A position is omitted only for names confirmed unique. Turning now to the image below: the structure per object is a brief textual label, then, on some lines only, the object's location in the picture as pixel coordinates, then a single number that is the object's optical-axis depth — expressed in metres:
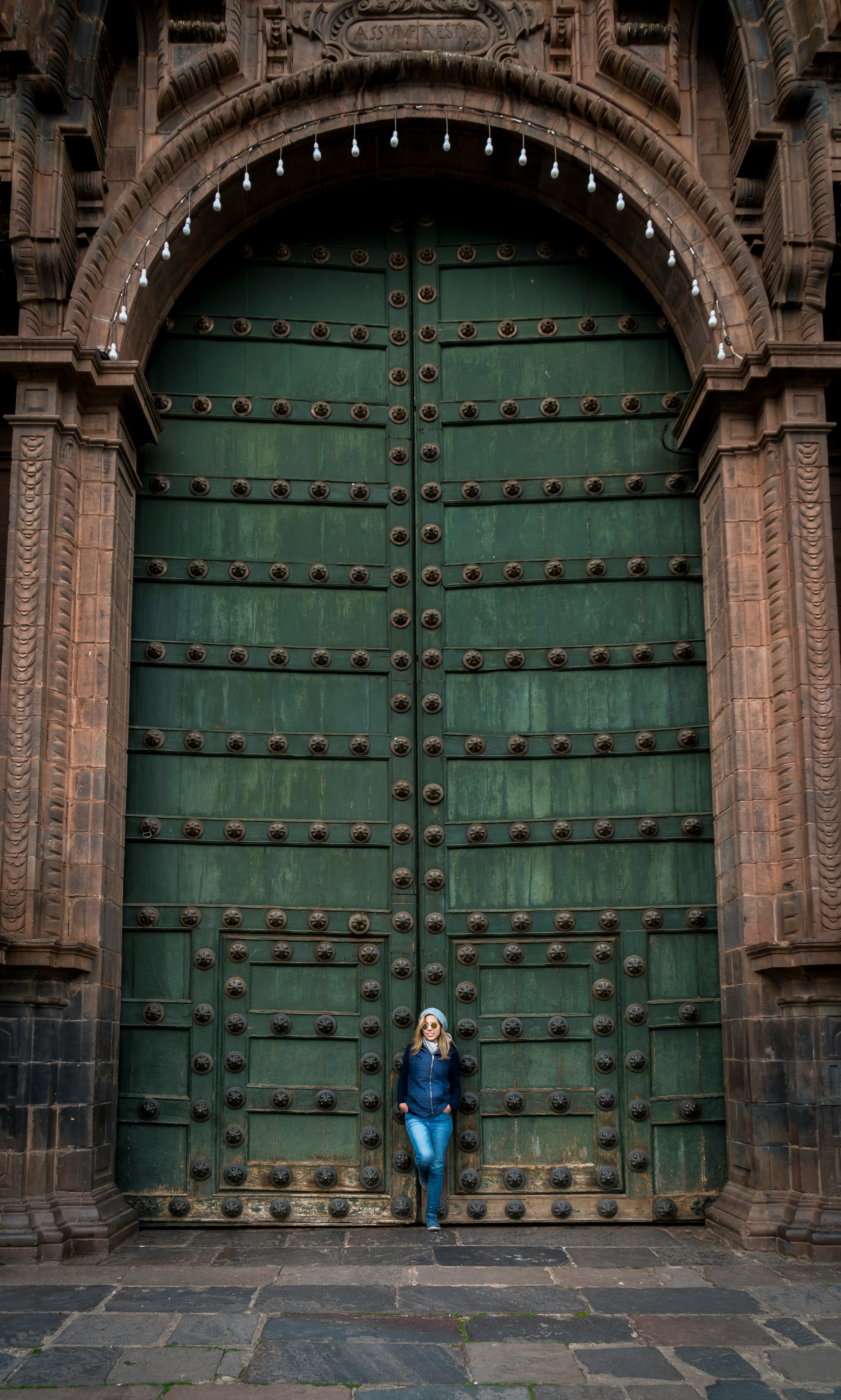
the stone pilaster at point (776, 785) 7.45
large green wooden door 8.30
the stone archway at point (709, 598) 7.61
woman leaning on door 7.89
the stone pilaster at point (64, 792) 7.38
